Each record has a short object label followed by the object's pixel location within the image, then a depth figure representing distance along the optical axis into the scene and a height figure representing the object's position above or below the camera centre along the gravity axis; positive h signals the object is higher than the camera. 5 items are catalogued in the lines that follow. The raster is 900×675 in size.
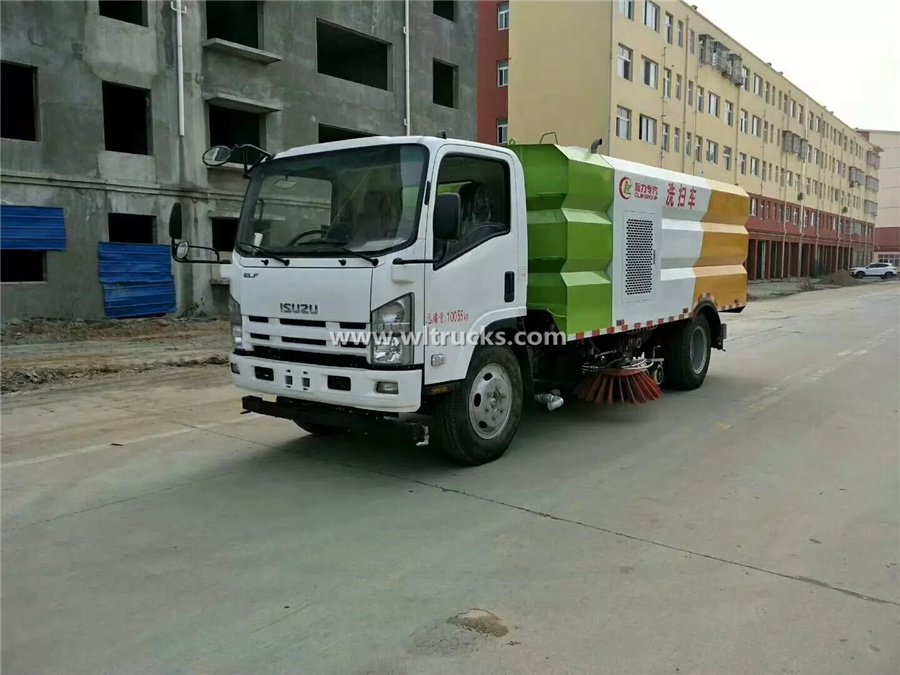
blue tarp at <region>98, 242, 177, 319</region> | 17.23 -0.46
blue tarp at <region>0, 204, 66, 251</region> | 15.33 +0.71
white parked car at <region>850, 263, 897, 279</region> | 61.72 -0.70
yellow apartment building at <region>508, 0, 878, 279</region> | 33.69 +8.93
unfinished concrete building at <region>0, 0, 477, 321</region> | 15.89 +3.71
